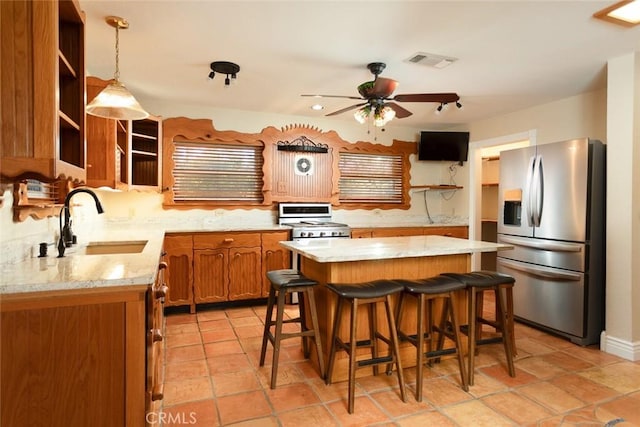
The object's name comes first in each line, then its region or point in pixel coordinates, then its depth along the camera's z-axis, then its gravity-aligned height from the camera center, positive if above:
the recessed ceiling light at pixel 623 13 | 2.14 +1.21
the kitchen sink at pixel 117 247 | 2.81 -0.30
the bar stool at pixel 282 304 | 2.42 -0.65
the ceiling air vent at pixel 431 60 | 2.86 +1.21
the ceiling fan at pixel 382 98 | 2.79 +0.88
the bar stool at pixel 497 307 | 2.47 -0.69
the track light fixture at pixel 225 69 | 3.05 +1.19
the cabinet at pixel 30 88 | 1.37 +0.45
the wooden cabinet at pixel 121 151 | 2.92 +0.54
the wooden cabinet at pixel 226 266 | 4.04 -0.65
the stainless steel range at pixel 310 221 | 4.40 -0.16
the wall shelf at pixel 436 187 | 5.38 +0.34
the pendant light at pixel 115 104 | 2.01 +0.58
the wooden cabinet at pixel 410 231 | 4.75 -0.29
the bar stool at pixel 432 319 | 2.27 -0.77
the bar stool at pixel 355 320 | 2.19 -0.69
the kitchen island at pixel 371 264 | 2.44 -0.40
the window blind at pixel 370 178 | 5.32 +0.47
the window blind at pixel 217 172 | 4.51 +0.46
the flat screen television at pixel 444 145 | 5.27 +0.94
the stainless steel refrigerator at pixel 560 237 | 3.12 -0.24
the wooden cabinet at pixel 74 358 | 1.39 -0.59
